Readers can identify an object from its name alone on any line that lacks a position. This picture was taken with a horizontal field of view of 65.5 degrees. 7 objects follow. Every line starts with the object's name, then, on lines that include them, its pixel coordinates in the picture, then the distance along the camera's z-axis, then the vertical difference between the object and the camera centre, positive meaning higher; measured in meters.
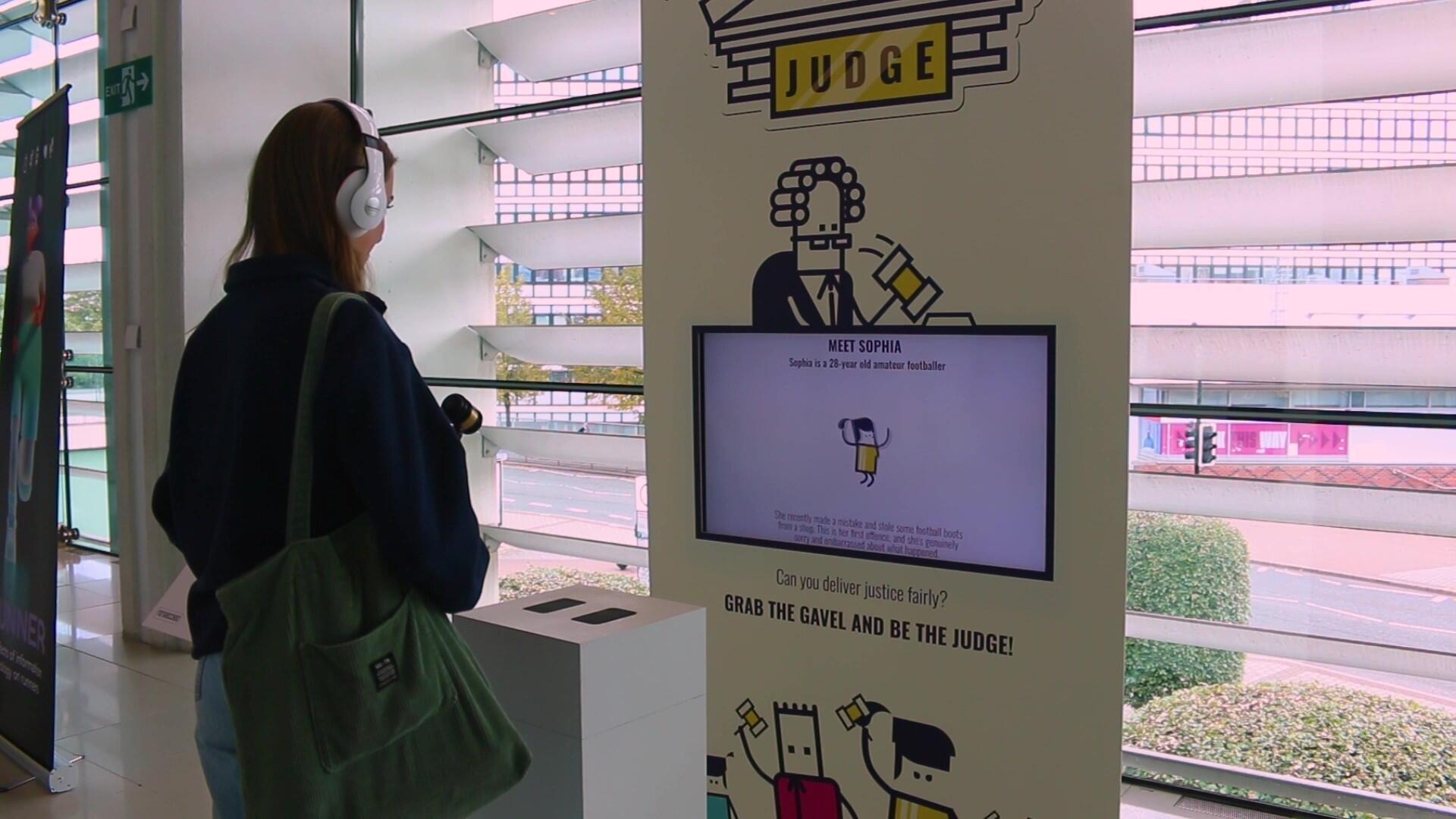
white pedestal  2.13 -0.63
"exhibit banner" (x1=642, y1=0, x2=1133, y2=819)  2.72 -0.02
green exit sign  5.16 +1.37
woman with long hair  1.70 -0.06
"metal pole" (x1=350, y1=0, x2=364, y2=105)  5.30 +1.56
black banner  3.60 -0.16
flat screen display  2.78 -0.16
